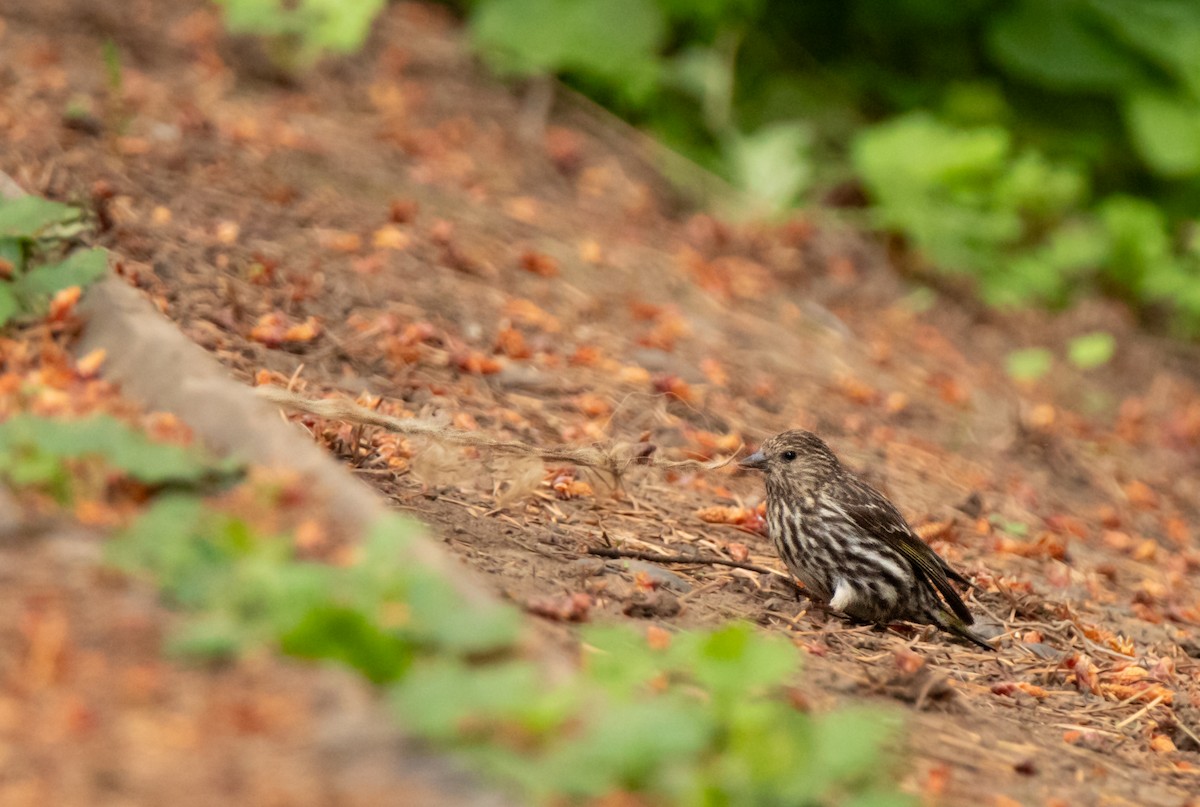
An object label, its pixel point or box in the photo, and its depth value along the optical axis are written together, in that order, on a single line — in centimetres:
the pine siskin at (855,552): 943
